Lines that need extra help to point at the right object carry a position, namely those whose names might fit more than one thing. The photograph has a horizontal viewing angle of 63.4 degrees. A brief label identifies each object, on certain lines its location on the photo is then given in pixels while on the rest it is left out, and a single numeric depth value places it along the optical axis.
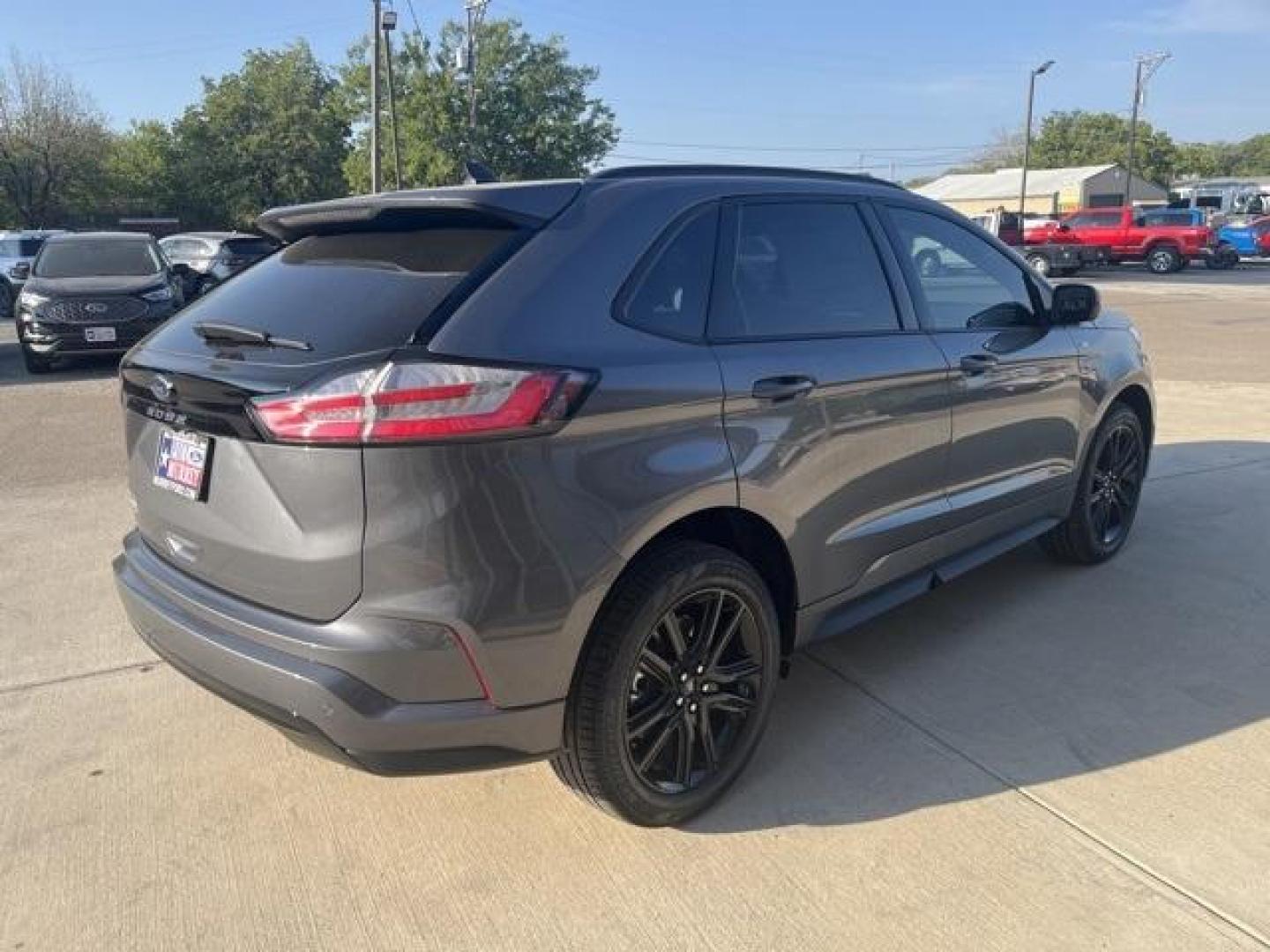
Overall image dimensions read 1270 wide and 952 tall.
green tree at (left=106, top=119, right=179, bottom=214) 47.28
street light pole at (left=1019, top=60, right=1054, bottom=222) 45.06
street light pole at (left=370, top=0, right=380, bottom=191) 25.80
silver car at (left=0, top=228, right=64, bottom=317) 21.58
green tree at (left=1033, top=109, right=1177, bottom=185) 79.62
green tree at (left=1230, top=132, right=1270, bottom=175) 115.94
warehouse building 61.16
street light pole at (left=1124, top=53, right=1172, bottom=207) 52.61
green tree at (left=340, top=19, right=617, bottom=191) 46.22
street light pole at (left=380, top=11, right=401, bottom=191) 26.31
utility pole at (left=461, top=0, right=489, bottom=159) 34.38
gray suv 2.25
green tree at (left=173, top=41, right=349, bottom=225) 49.78
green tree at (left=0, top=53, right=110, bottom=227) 43.16
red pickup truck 31.48
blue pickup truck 34.72
